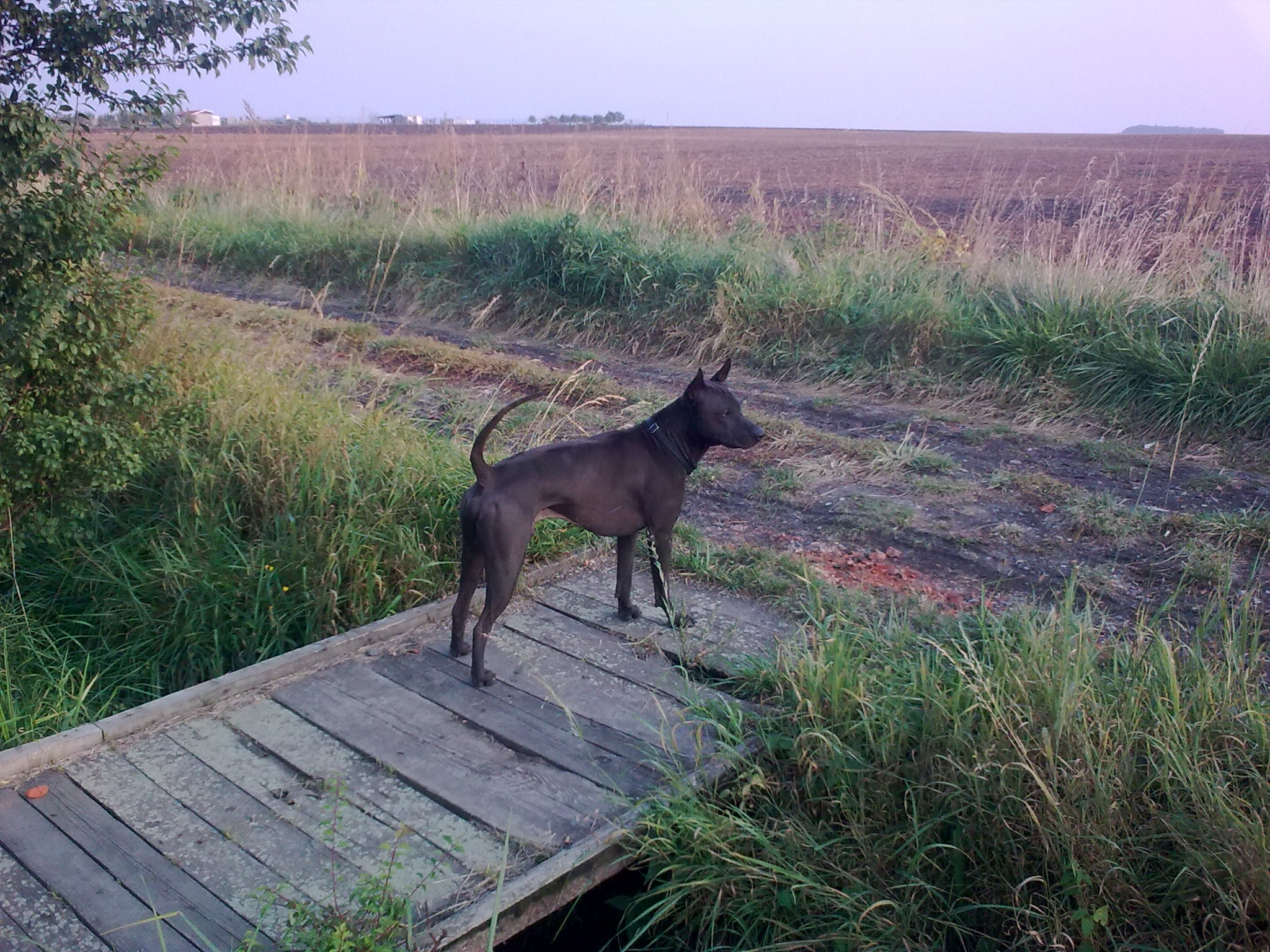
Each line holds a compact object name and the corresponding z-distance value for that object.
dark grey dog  3.06
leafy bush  3.60
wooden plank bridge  2.32
